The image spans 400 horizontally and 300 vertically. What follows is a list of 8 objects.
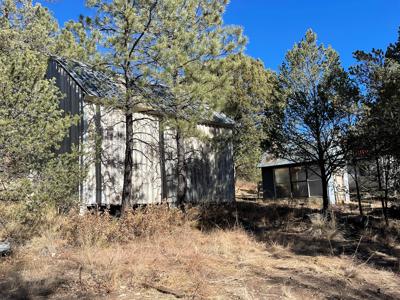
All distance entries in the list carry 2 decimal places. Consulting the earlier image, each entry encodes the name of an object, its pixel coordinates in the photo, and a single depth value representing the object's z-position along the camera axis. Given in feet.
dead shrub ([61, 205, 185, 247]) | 28.76
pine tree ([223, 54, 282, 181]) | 72.12
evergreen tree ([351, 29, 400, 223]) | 31.58
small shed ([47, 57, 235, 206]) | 39.75
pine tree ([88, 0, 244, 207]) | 32.39
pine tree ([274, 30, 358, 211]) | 43.91
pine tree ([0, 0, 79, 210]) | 22.20
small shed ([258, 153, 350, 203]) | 81.02
